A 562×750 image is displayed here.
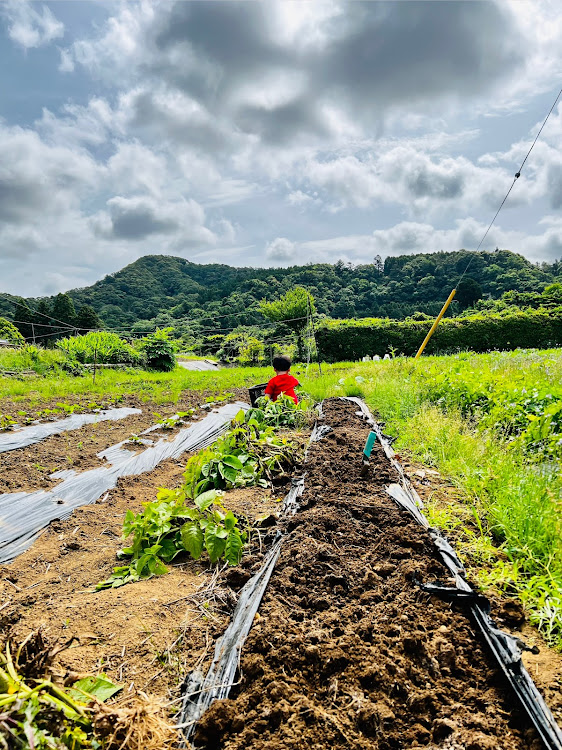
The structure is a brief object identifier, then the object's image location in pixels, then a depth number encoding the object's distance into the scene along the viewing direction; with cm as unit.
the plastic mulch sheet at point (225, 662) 153
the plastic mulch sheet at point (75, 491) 350
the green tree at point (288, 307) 3525
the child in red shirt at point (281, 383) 588
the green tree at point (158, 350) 1867
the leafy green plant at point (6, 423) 652
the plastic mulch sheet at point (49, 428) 595
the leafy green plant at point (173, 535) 263
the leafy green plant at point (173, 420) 719
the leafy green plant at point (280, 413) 544
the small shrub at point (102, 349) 1694
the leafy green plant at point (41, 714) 101
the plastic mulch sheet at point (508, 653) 137
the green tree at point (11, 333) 1709
